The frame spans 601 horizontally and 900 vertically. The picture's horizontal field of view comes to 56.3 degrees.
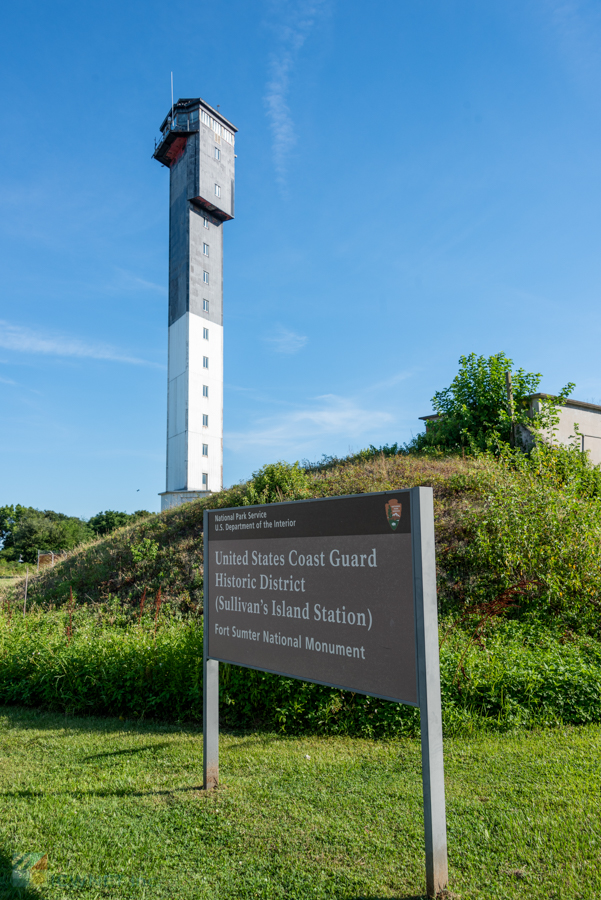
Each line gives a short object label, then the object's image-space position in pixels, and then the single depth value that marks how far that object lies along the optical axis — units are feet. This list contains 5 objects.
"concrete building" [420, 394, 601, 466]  49.32
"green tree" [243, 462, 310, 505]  36.11
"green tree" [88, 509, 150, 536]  180.73
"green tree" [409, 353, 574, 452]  51.93
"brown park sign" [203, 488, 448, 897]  9.05
